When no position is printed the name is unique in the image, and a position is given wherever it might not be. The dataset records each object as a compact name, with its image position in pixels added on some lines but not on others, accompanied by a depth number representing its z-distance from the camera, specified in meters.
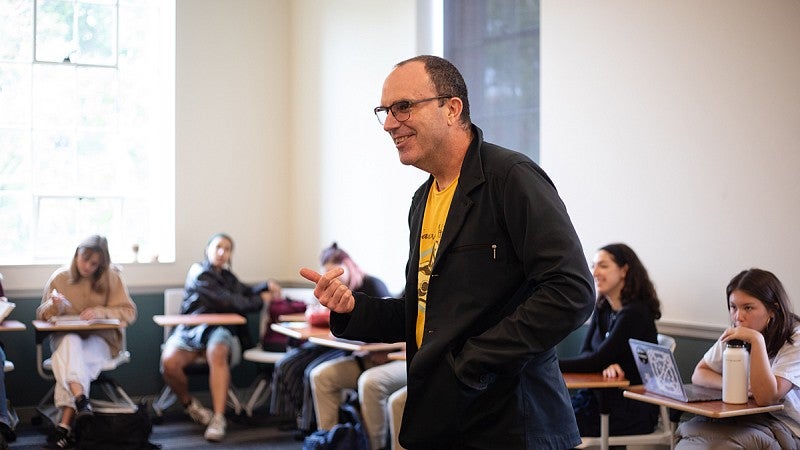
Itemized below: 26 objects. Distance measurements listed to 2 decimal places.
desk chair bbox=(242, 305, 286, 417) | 6.83
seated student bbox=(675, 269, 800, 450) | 3.38
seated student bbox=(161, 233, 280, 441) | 6.68
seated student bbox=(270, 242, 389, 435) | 6.09
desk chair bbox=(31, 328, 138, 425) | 6.45
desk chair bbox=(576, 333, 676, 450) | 4.16
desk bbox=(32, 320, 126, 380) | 6.07
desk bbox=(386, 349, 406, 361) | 5.05
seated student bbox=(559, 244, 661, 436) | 4.21
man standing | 1.80
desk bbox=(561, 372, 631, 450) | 4.04
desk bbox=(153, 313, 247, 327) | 6.46
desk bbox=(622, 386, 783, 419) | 3.27
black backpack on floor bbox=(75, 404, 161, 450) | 5.86
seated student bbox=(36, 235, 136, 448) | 6.14
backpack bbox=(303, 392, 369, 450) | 5.27
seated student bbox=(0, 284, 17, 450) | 5.70
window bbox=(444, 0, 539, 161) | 5.70
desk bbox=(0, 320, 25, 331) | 5.95
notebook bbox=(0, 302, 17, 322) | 5.90
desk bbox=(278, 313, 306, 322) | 6.43
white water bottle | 3.38
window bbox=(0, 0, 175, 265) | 7.38
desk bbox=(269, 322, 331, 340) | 5.75
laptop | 3.54
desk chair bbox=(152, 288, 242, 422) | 6.82
